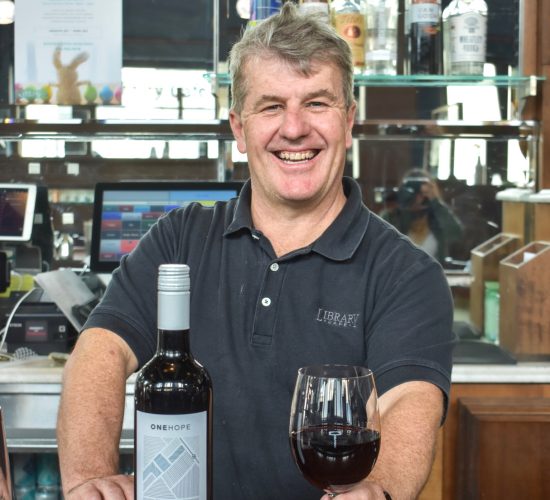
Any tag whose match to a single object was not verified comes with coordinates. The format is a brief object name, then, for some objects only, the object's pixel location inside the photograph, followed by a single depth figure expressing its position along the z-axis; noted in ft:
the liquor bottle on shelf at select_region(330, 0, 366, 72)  8.34
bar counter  7.43
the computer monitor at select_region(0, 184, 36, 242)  8.89
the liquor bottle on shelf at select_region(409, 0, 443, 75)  8.59
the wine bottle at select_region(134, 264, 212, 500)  3.03
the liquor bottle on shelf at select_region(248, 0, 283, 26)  8.20
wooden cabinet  7.25
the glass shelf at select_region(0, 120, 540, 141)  9.04
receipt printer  8.00
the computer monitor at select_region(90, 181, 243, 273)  8.52
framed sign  9.18
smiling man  4.80
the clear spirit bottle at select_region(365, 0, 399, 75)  8.52
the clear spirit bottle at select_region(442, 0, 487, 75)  8.45
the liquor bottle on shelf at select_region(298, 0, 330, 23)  8.11
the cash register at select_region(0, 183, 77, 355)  8.02
